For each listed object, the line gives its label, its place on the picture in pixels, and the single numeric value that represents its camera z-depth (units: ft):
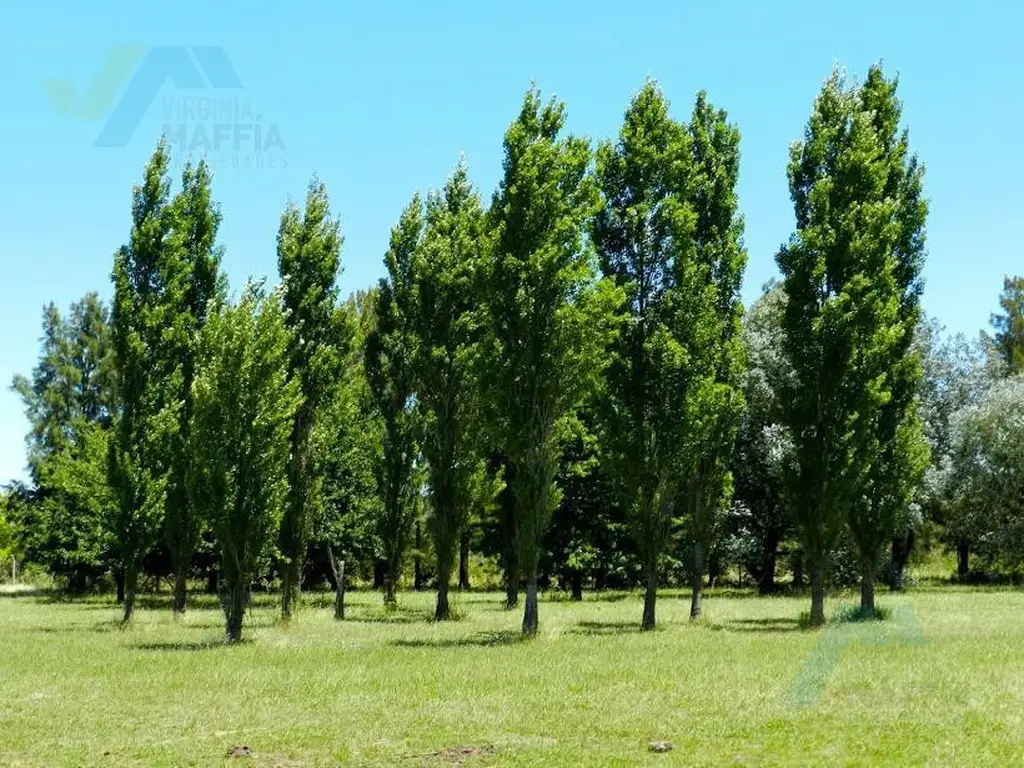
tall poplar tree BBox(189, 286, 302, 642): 90.53
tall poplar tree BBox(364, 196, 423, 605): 129.49
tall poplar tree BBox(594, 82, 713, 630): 98.84
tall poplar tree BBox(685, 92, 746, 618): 113.70
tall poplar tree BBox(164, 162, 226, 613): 126.11
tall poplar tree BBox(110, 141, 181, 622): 120.37
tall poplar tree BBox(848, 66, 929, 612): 102.99
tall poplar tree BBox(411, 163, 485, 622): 120.67
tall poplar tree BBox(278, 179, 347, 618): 120.26
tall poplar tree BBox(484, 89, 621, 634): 93.15
